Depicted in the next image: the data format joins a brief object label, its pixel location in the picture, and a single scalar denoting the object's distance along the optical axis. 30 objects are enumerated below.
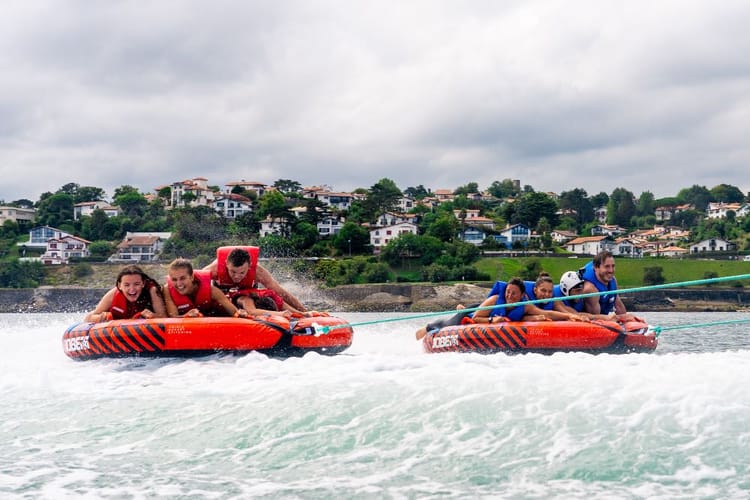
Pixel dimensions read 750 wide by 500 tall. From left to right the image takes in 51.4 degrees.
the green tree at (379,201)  105.44
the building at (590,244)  101.19
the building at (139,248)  81.88
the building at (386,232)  91.38
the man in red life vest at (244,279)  10.25
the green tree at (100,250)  86.28
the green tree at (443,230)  88.21
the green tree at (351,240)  83.69
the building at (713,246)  96.50
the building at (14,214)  115.33
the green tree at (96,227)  97.22
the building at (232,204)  112.25
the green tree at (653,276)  71.21
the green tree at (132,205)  109.62
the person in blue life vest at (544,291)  10.38
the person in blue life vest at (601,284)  10.35
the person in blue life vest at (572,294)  10.71
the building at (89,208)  112.06
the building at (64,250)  82.75
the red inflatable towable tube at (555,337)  10.15
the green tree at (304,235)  82.00
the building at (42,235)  95.78
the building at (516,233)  103.50
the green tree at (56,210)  109.50
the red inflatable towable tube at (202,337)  9.40
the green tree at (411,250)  77.23
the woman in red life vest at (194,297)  9.93
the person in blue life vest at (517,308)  10.45
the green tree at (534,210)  111.62
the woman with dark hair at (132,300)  9.93
